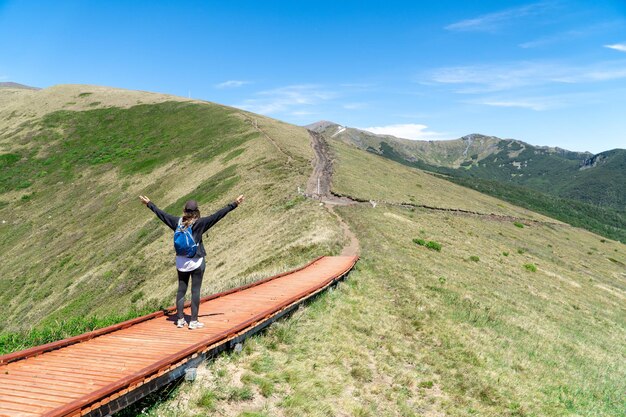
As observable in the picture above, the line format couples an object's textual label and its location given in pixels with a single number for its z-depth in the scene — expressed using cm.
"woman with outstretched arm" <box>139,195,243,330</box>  946
